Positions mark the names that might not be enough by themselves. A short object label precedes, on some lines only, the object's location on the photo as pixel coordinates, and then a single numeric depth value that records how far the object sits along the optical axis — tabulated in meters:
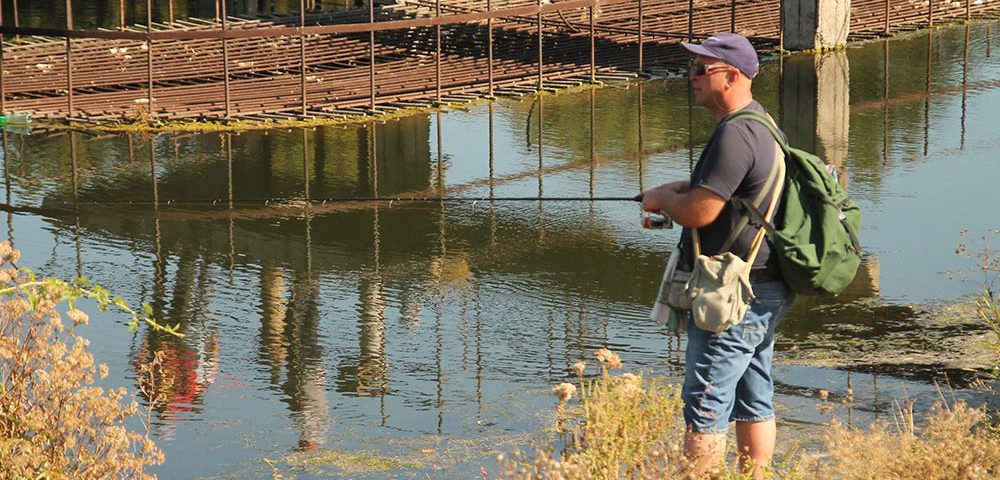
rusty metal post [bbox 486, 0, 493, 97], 17.73
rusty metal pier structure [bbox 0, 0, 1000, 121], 16.98
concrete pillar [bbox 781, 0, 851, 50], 21.17
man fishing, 5.74
